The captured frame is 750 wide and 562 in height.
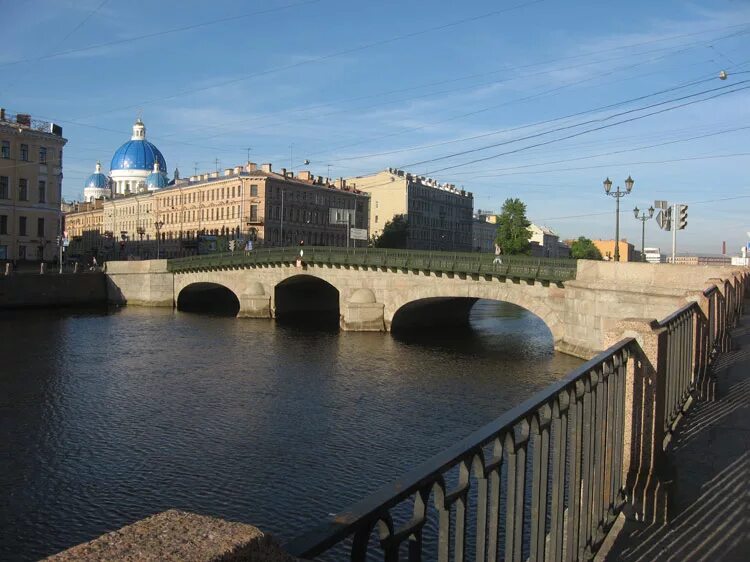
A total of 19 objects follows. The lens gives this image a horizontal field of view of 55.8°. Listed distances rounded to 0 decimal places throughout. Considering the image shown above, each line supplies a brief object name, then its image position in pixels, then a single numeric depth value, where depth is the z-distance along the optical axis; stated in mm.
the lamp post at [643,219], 48662
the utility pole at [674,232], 28125
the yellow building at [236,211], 88062
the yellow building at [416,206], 114250
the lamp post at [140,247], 105538
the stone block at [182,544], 1922
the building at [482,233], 158625
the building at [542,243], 177100
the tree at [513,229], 88188
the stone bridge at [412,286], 28391
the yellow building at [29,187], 62094
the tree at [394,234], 104000
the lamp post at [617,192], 33656
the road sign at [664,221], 31441
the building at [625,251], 177000
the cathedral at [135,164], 125500
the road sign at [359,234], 68688
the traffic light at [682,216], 27844
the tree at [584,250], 153000
